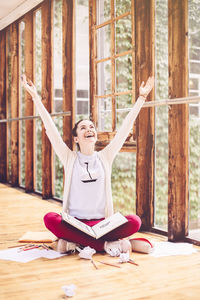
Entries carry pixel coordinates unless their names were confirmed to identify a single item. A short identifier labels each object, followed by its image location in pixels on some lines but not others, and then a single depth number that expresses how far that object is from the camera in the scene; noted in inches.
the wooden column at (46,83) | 210.4
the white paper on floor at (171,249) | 111.7
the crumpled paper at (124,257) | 103.3
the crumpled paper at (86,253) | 106.7
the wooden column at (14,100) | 257.6
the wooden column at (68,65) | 189.2
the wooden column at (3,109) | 278.8
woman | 115.3
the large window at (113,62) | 151.6
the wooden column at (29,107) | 233.5
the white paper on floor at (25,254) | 107.2
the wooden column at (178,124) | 122.5
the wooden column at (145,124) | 137.3
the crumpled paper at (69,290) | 79.7
